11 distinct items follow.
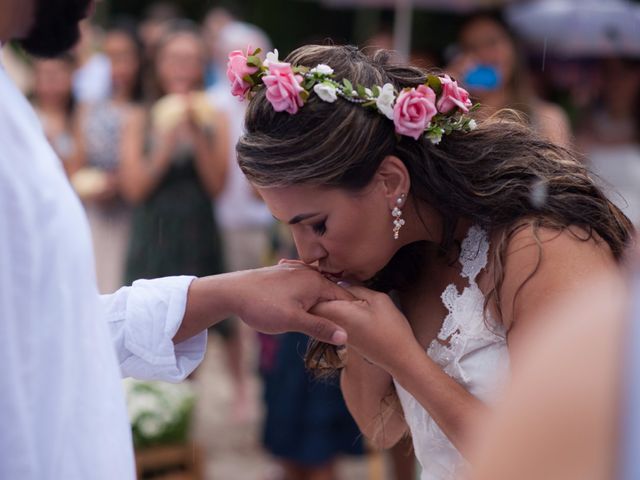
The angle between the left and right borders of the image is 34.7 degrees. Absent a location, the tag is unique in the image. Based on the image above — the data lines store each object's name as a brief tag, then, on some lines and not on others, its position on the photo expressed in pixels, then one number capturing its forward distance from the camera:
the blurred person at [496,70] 4.68
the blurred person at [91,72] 7.30
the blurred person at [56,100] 6.14
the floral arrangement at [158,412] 4.29
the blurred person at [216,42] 7.71
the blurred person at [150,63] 5.85
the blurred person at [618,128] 6.05
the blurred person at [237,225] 5.88
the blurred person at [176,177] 5.48
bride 2.04
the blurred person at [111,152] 5.85
